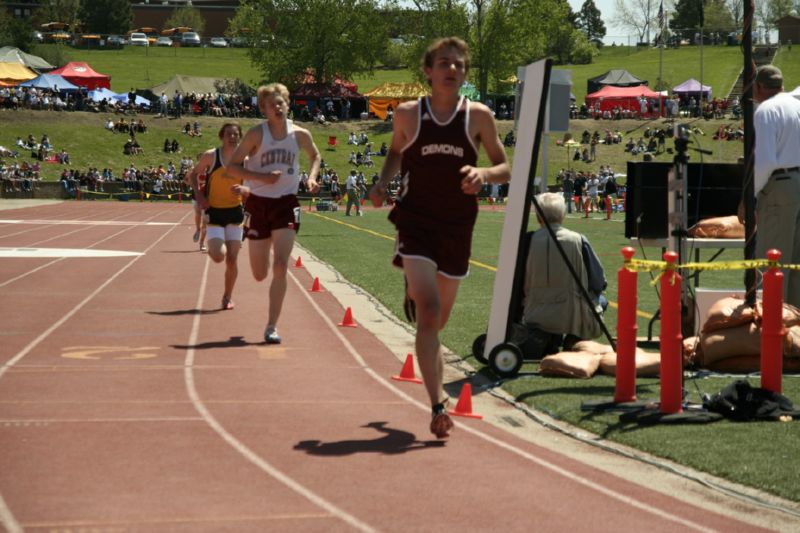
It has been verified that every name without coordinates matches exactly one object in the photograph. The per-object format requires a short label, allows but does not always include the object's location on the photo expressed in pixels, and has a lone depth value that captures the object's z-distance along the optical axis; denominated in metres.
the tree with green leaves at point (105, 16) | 144.25
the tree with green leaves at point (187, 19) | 154.00
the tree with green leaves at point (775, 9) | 135.31
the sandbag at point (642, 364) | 9.59
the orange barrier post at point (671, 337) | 7.59
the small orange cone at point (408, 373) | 9.54
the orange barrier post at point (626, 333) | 7.96
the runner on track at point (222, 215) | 14.20
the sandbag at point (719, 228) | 11.35
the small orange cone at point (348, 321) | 12.93
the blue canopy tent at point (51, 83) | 79.06
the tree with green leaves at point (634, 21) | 138.12
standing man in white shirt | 10.09
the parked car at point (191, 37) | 140.88
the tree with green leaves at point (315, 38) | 101.69
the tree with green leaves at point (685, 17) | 153.25
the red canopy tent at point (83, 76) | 84.12
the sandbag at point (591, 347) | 9.99
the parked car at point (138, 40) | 136.12
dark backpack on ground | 7.74
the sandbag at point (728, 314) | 9.57
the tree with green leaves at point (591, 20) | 189.00
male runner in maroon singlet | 7.12
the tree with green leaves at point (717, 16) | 145.50
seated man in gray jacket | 10.01
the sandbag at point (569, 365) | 9.54
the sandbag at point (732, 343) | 9.68
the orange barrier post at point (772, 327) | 7.75
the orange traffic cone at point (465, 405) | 8.08
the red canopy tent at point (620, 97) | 86.44
